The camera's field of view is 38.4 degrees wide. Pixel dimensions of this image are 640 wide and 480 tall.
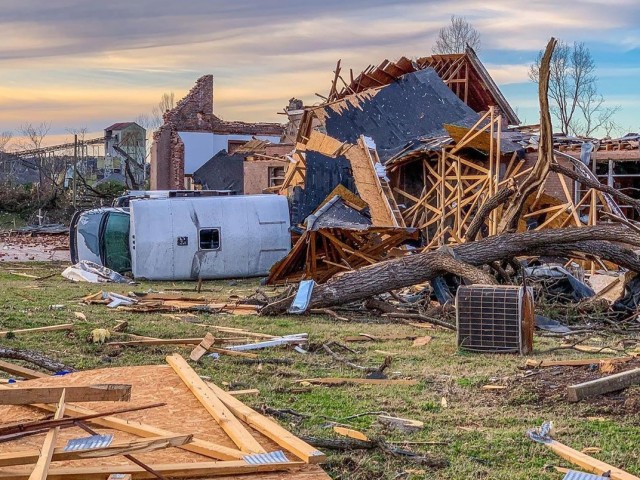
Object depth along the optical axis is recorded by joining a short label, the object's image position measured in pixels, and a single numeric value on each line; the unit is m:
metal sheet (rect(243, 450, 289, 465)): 4.91
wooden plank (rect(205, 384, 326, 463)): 5.07
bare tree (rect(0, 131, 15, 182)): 54.59
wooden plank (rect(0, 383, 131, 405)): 5.59
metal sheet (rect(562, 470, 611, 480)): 5.48
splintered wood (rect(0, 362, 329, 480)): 4.64
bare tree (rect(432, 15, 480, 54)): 56.94
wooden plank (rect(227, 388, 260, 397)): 7.61
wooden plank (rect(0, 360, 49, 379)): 7.47
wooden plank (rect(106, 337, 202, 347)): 10.34
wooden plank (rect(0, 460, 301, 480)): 4.49
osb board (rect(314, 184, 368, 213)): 22.28
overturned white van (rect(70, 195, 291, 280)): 19.78
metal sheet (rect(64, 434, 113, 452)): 4.75
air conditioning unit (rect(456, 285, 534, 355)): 10.26
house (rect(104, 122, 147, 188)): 60.53
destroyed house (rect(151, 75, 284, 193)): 44.78
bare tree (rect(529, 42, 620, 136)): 50.47
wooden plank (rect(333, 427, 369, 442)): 6.33
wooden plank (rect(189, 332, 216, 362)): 9.54
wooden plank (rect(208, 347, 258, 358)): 9.88
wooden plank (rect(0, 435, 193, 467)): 4.62
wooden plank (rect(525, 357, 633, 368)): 8.80
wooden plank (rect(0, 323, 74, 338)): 10.84
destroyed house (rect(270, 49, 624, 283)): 21.62
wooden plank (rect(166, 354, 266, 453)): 5.24
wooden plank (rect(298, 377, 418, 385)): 8.48
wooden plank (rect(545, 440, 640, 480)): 5.55
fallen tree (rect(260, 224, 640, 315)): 13.09
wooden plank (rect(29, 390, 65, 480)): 4.30
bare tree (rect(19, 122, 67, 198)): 41.41
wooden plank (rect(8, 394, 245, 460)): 5.04
